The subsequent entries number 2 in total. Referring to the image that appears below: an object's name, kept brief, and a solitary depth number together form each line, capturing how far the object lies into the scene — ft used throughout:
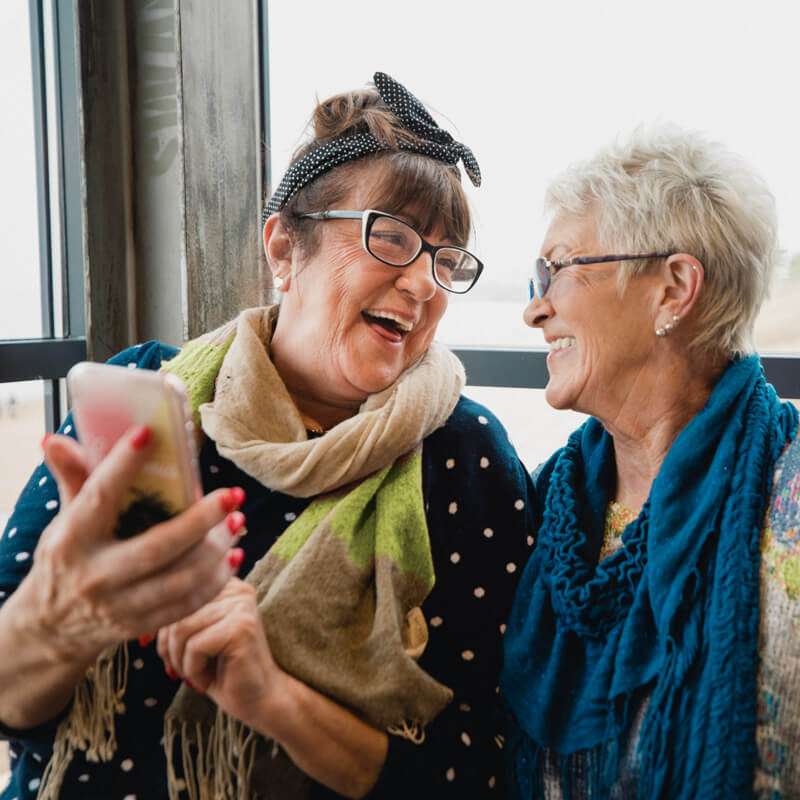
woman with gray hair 3.40
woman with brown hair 3.50
